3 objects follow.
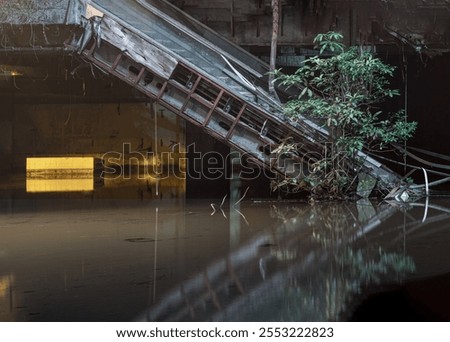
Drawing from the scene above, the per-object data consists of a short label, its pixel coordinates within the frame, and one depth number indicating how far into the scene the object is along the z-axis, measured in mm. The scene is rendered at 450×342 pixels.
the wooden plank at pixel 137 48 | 11906
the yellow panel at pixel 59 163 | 23000
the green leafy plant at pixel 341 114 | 11727
